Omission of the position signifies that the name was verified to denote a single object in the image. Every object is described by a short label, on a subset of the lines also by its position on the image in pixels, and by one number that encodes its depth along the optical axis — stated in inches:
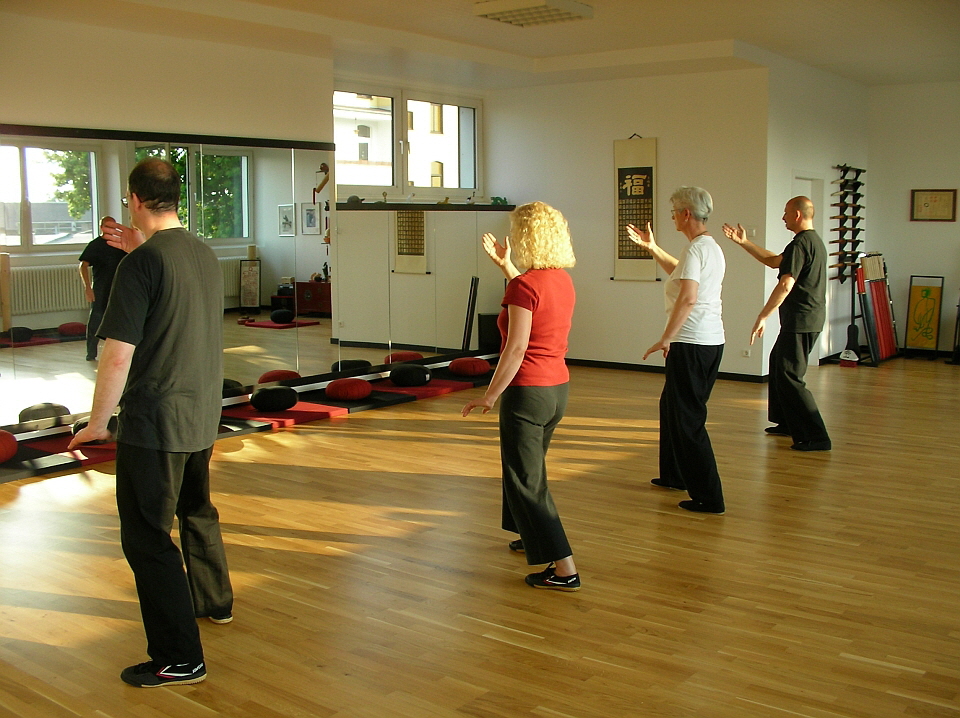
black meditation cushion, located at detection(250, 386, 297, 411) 270.5
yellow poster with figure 418.6
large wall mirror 229.8
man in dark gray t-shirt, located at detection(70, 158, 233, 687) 106.6
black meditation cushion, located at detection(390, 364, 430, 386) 317.7
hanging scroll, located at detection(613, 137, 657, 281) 363.9
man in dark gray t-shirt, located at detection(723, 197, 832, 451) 227.3
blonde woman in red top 133.0
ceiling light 251.6
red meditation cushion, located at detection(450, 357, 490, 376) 338.6
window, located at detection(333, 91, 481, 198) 354.0
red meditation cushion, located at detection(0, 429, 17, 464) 213.3
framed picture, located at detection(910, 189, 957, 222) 413.1
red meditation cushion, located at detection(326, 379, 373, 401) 291.0
